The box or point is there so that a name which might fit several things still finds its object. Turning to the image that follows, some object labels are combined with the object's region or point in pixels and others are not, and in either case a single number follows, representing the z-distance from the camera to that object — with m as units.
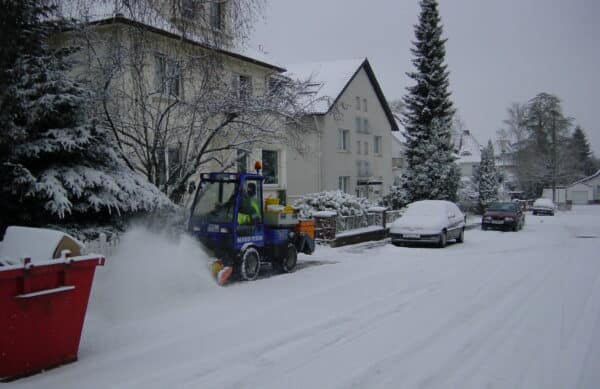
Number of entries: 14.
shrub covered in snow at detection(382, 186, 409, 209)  33.81
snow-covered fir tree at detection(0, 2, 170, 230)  9.16
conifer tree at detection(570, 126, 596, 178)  93.49
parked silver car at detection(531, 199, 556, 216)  46.97
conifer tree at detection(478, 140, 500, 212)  46.50
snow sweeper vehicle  11.26
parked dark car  27.55
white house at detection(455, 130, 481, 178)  86.21
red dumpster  5.33
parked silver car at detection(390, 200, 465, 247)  18.91
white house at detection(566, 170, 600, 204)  82.31
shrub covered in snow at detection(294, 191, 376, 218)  20.00
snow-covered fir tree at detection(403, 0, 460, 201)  33.12
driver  11.49
